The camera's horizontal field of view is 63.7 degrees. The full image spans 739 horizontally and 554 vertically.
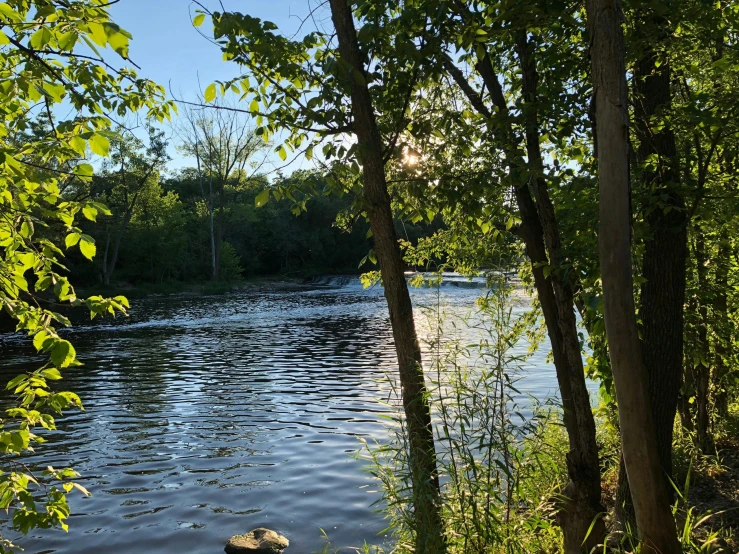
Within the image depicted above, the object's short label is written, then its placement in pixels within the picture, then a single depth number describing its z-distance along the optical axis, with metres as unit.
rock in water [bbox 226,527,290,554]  5.78
